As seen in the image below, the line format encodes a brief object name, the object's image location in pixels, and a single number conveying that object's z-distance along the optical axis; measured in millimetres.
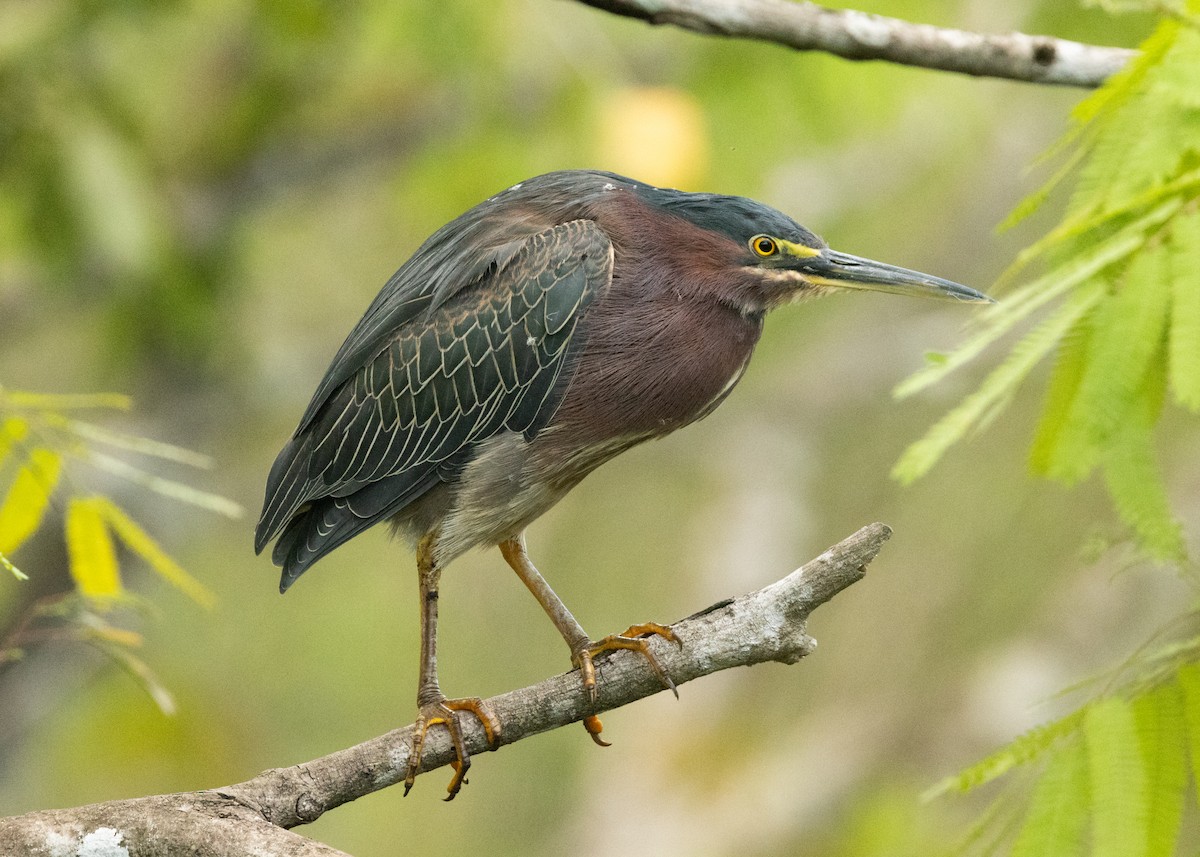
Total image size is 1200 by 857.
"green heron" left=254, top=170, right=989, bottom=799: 7332
